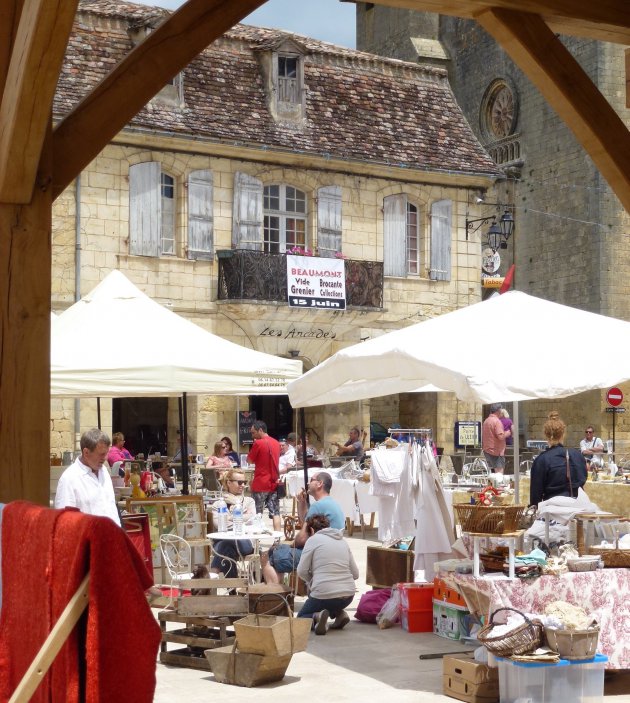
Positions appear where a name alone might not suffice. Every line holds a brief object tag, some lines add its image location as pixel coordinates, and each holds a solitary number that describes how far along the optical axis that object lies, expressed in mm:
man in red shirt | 14664
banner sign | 24391
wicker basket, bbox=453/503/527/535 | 7555
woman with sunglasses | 10414
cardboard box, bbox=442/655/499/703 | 6852
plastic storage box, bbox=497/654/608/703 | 6535
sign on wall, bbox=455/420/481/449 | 25812
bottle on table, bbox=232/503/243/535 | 10109
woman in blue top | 8867
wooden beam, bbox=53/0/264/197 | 4754
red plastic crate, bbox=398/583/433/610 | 8992
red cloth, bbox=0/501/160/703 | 3078
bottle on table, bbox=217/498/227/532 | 10578
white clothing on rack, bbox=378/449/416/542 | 10945
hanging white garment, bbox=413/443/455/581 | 9734
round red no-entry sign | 28672
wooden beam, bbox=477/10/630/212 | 4941
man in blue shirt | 9352
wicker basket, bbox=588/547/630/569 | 7525
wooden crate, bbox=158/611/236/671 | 7945
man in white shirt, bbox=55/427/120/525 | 7797
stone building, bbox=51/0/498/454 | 22953
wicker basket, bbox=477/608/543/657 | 6500
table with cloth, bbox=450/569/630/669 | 7234
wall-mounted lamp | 25797
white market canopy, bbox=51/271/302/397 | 10422
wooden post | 4762
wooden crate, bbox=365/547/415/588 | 10117
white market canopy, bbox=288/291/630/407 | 8273
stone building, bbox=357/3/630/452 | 29266
